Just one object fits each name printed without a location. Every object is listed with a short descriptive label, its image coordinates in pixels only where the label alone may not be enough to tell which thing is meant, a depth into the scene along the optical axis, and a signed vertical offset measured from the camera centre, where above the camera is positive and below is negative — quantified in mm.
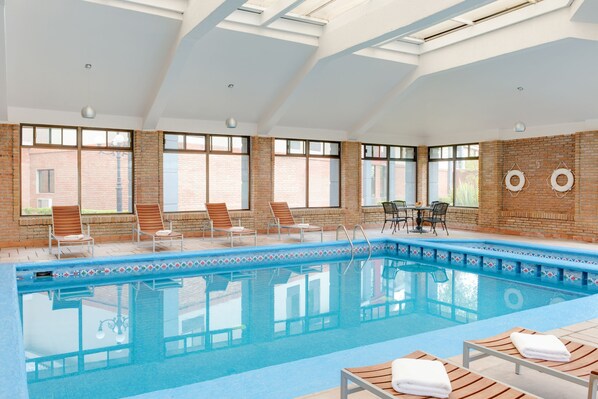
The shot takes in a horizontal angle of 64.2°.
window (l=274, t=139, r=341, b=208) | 12781 +507
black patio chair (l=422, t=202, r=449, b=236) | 12074 -488
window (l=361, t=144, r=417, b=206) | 14266 +560
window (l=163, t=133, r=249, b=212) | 11220 +481
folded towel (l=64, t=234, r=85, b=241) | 8422 -840
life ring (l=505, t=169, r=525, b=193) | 12453 +323
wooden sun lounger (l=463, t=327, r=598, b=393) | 2638 -993
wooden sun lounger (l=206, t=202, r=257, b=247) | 10638 -596
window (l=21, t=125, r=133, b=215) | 9781 +448
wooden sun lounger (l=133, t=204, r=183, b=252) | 9734 -635
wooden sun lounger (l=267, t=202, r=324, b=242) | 11314 -579
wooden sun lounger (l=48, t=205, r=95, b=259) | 8605 -671
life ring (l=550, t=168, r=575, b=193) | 11367 +302
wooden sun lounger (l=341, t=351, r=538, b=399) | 2379 -1009
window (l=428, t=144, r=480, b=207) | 13820 +542
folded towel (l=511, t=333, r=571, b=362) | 2818 -933
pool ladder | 9550 -1247
